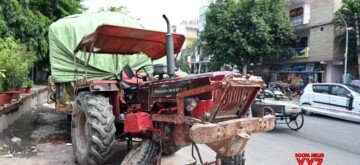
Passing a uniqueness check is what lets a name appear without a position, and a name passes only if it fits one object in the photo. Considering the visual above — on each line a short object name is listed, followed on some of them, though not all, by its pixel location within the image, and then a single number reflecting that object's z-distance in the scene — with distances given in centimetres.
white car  1600
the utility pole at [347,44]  2489
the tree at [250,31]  2930
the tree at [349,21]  2554
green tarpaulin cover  997
